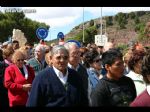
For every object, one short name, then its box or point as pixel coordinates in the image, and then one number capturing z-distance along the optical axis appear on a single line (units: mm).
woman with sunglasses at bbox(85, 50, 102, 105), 2832
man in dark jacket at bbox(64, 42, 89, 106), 2913
